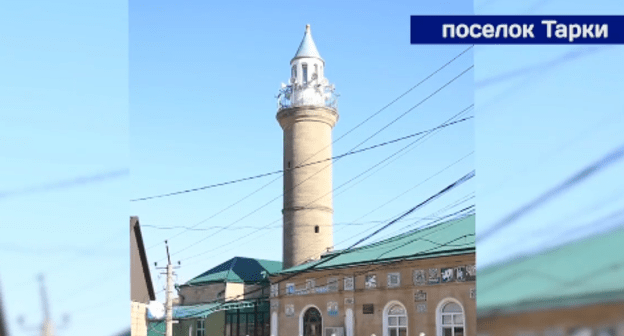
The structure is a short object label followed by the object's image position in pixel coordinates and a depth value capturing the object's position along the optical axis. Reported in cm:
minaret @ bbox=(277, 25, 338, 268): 3306
